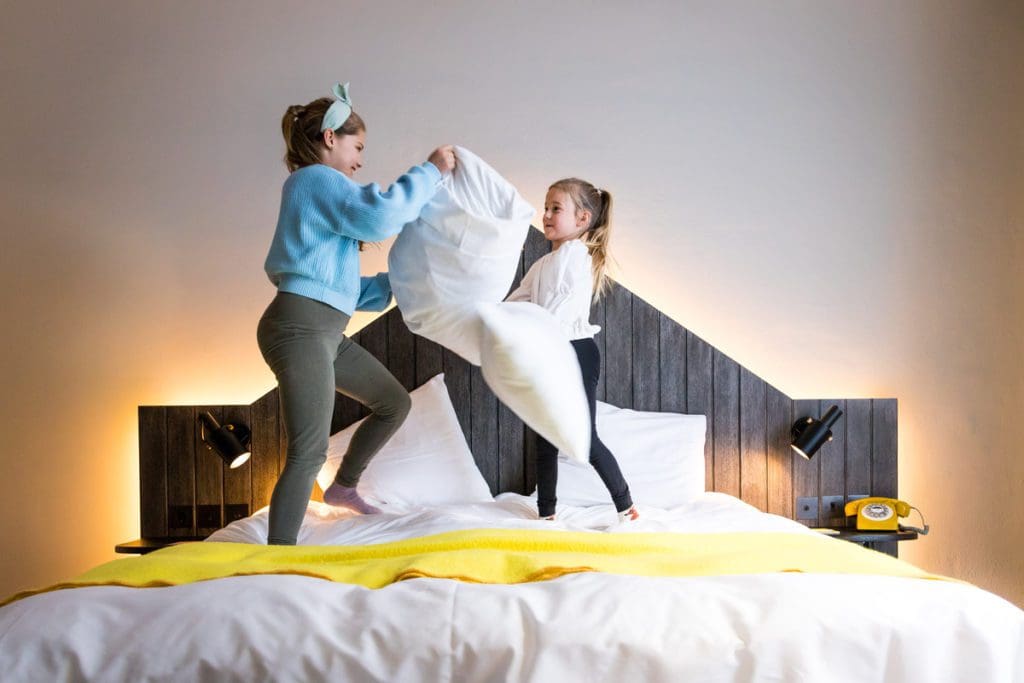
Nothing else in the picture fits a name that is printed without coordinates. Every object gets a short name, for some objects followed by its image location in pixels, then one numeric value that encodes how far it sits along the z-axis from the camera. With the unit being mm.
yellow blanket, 1471
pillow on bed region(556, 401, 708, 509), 2965
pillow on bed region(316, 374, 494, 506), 2906
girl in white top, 2516
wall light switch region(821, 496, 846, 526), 3158
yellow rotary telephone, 3041
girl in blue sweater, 2129
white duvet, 1243
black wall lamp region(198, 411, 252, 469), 3016
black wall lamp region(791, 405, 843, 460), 3082
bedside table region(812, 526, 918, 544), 2971
